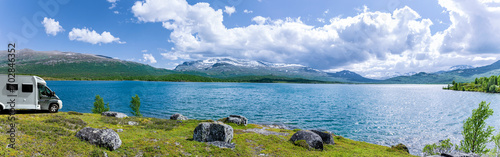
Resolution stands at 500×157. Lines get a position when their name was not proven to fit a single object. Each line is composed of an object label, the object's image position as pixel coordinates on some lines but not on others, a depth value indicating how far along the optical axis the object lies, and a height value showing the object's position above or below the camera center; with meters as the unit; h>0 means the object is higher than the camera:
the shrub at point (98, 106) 63.81 -7.95
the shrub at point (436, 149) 38.56 -12.47
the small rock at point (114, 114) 41.19 -6.68
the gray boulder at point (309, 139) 29.80 -8.33
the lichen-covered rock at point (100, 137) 19.83 -5.30
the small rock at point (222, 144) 25.67 -7.68
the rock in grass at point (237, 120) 47.78 -8.91
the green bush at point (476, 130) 36.97 -8.54
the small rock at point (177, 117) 49.17 -8.55
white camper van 24.41 -1.69
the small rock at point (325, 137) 33.88 -8.86
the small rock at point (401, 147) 36.66 -11.34
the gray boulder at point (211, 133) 26.81 -6.59
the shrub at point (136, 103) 67.31 -7.50
